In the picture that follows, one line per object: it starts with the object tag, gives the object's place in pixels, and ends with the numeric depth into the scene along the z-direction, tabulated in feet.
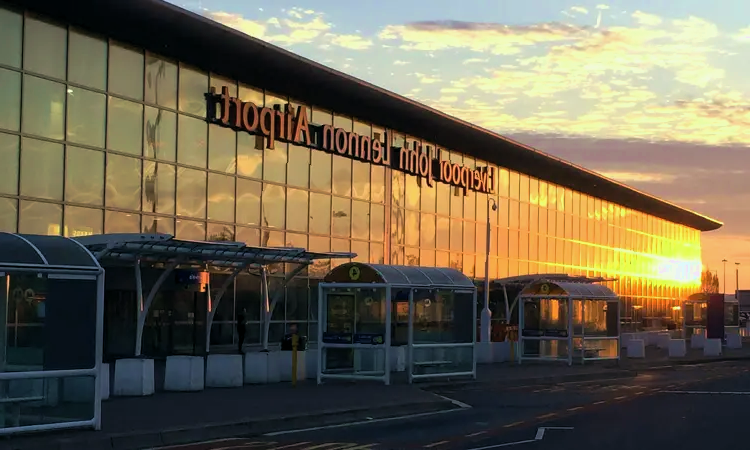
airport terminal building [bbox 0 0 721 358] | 93.25
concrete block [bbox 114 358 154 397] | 71.97
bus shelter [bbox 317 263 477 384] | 88.58
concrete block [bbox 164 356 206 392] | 76.89
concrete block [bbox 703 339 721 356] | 166.38
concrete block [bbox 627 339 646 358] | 151.43
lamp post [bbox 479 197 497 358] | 140.97
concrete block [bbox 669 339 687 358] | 158.92
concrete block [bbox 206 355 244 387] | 81.82
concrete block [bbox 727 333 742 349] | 197.16
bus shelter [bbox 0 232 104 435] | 51.24
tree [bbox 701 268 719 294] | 530.96
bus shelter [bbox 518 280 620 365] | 125.80
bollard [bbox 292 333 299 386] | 84.79
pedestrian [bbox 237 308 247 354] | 119.24
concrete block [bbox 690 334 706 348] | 186.39
